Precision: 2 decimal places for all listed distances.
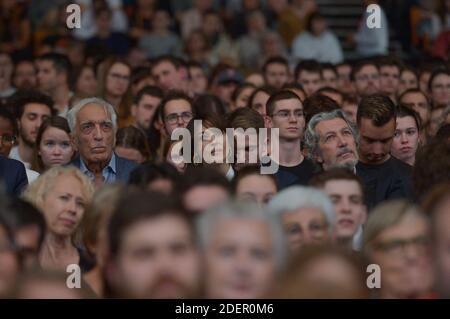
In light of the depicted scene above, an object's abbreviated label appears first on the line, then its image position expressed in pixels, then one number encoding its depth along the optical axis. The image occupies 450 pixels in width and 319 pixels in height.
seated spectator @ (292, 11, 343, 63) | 18.97
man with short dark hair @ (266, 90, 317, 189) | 10.71
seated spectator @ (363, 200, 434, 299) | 6.64
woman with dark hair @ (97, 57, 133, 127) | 15.44
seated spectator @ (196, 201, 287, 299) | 6.39
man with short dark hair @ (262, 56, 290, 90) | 16.66
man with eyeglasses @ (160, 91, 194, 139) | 12.45
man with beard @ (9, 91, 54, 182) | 12.35
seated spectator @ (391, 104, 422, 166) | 11.67
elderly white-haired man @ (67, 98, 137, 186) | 10.92
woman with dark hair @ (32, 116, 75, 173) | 11.35
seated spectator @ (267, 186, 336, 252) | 7.55
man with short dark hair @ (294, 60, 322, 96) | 16.03
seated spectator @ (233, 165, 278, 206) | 8.73
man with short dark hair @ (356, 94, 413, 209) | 10.61
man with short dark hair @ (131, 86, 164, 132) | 13.77
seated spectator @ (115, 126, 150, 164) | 12.12
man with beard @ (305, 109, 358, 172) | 10.55
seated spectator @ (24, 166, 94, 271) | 8.52
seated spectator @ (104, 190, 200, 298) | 6.14
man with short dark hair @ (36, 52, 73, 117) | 15.15
